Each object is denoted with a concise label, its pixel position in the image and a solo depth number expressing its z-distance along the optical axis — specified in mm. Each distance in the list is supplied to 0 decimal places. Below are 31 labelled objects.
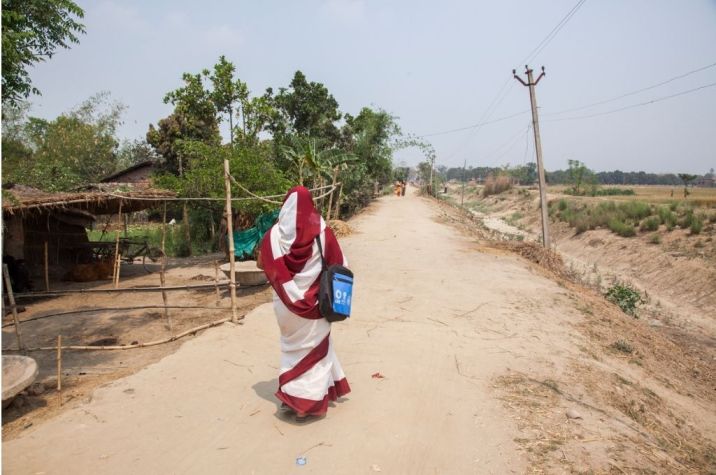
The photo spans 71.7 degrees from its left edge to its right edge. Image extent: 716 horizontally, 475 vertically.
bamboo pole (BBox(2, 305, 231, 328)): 8464
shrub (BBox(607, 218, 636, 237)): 22953
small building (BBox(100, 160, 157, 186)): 27047
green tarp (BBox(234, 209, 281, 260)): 13211
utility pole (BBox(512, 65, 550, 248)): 15702
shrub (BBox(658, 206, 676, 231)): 21766
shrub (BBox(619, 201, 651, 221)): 24094
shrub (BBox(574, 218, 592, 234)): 26052
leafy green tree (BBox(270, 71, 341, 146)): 23312
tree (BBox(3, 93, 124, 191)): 31047
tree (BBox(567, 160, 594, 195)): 43125
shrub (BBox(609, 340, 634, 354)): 7035
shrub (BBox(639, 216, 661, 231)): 22328
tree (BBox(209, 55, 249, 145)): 16891
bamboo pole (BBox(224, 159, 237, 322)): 6923
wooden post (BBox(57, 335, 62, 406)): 4691
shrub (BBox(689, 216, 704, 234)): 20188
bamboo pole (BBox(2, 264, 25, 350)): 6199
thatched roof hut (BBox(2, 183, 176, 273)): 10914
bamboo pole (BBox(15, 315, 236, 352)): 6213
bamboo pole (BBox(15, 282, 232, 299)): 7529
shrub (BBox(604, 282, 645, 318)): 11805
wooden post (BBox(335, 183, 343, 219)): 20164
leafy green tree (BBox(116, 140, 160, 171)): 39272
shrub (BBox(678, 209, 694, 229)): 21027
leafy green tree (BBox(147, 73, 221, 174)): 17031
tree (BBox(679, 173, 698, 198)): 37094
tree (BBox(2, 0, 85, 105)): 5355
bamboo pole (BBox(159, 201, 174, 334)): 7535
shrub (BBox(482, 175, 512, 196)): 50375
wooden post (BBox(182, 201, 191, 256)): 17516
